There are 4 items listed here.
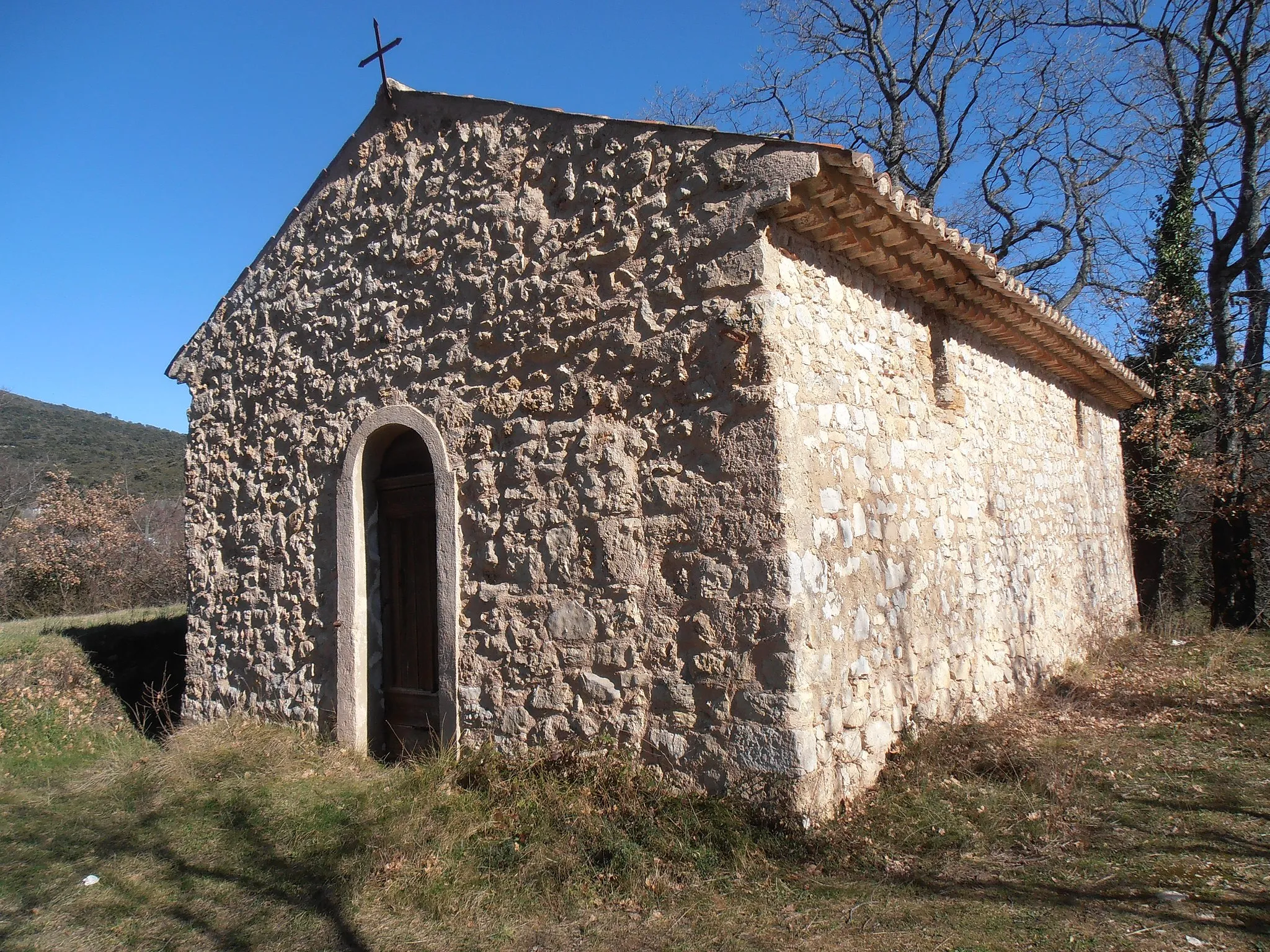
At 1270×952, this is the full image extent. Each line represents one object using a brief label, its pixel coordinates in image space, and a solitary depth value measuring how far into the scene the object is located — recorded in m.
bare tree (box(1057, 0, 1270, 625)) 11.84
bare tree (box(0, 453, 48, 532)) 19.97
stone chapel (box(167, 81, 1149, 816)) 4.45
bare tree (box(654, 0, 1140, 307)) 17.22
